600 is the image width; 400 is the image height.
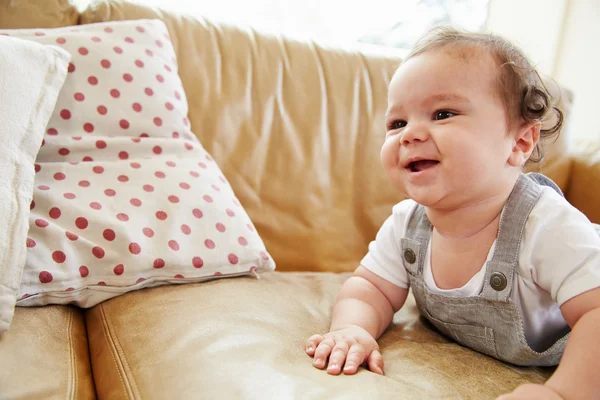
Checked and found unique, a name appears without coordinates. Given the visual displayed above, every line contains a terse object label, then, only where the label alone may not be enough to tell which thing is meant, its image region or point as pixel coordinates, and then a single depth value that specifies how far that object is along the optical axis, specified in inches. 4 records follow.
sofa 26.9
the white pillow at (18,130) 29.7
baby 31.0
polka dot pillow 35.2
